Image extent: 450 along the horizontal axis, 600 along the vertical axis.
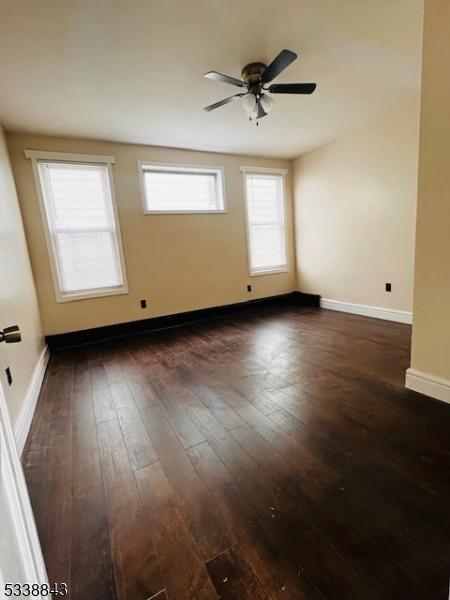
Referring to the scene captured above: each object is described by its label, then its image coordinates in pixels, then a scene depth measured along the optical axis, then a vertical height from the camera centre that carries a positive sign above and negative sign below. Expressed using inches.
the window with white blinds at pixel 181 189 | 162.9 +33.8
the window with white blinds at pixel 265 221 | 194.7 +13.0
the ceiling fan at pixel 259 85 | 80.7 +47.4
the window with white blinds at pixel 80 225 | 139.2 +14.4
